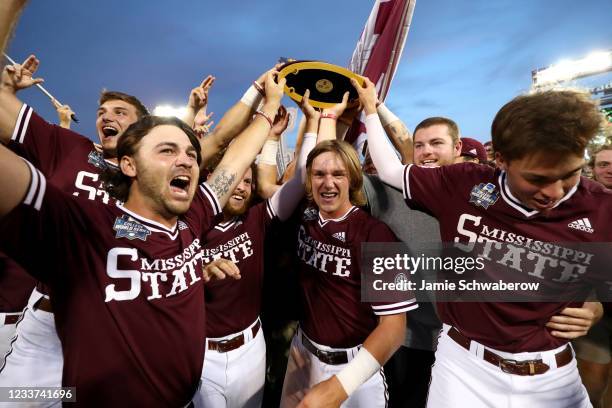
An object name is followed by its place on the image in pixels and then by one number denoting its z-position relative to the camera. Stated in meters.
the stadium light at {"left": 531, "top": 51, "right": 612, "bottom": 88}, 29.09
